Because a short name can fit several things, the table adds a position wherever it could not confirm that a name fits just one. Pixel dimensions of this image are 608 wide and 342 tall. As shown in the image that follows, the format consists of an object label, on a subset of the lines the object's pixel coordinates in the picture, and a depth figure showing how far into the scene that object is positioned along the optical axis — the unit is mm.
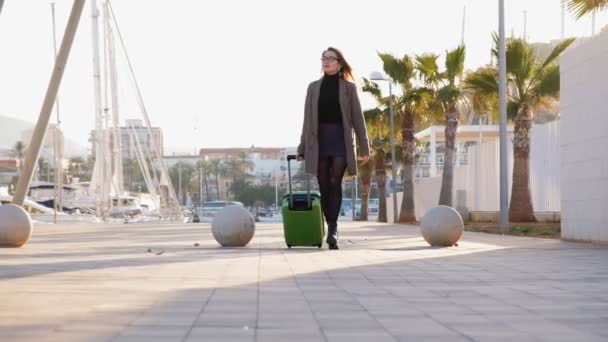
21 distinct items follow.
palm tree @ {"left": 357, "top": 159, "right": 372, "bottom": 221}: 60812
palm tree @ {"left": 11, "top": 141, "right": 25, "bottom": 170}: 139300
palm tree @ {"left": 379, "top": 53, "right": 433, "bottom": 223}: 40000
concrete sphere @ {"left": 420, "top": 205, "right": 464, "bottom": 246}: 13797
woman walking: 11505
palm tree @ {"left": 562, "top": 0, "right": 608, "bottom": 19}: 18516
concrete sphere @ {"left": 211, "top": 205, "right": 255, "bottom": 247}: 13188
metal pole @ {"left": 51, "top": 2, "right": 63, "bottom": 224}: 46969
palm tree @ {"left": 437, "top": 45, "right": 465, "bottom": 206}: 36250
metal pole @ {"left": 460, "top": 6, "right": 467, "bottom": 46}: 64050
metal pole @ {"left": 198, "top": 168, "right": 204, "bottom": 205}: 131538
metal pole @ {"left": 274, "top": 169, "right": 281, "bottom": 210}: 131688
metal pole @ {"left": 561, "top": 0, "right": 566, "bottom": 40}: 57422
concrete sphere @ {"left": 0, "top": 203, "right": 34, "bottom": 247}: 13180
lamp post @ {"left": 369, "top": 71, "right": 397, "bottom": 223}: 39500
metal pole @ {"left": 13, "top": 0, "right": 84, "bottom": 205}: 19391
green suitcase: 12195
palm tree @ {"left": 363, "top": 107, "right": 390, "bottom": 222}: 53594
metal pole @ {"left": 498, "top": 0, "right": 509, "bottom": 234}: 23641
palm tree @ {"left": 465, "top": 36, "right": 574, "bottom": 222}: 30141
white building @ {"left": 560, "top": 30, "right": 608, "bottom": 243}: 14711
